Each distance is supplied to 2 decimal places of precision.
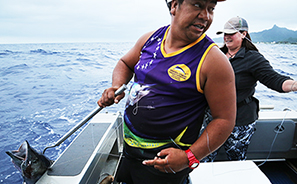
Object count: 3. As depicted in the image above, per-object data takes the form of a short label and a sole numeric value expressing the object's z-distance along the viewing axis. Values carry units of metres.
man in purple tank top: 0.72
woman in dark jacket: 1.38
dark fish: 1.15
